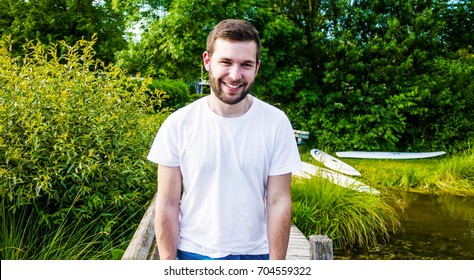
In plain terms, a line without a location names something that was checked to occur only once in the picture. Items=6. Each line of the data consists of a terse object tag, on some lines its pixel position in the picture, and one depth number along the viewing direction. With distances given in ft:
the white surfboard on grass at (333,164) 29.40
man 5.34
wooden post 8.42
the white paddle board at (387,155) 35.01
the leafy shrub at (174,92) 46.68
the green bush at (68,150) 11.57
